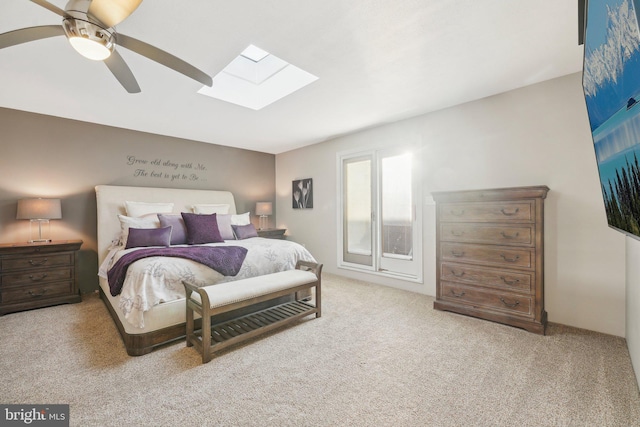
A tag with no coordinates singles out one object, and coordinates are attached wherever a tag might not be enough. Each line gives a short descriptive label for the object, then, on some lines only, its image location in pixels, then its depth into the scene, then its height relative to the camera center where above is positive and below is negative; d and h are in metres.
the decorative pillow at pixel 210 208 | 4.25 +0.04
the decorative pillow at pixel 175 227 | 3.47 -0.21
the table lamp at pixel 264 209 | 5.23 +0.02
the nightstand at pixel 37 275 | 2.94 -0.69
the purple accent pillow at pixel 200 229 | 3.48 -0.24
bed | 2.14 -0.51
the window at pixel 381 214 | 3.76 -0.09
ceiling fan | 1.38 +0.98
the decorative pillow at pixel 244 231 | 4.06 -0.32
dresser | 2.41 -0.46
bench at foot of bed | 2.03 -0.76
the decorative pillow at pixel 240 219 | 4.36 -0.15
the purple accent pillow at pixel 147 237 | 3.10 -0.30
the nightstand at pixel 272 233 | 4.91 -0.42
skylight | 2.84 +1.40
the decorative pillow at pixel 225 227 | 3.91 -0.24
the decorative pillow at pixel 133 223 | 3.36 -0.14
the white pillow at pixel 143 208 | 3.68 +0.05
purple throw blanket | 2.40 -0.44
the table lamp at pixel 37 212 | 3.10 +0.01
